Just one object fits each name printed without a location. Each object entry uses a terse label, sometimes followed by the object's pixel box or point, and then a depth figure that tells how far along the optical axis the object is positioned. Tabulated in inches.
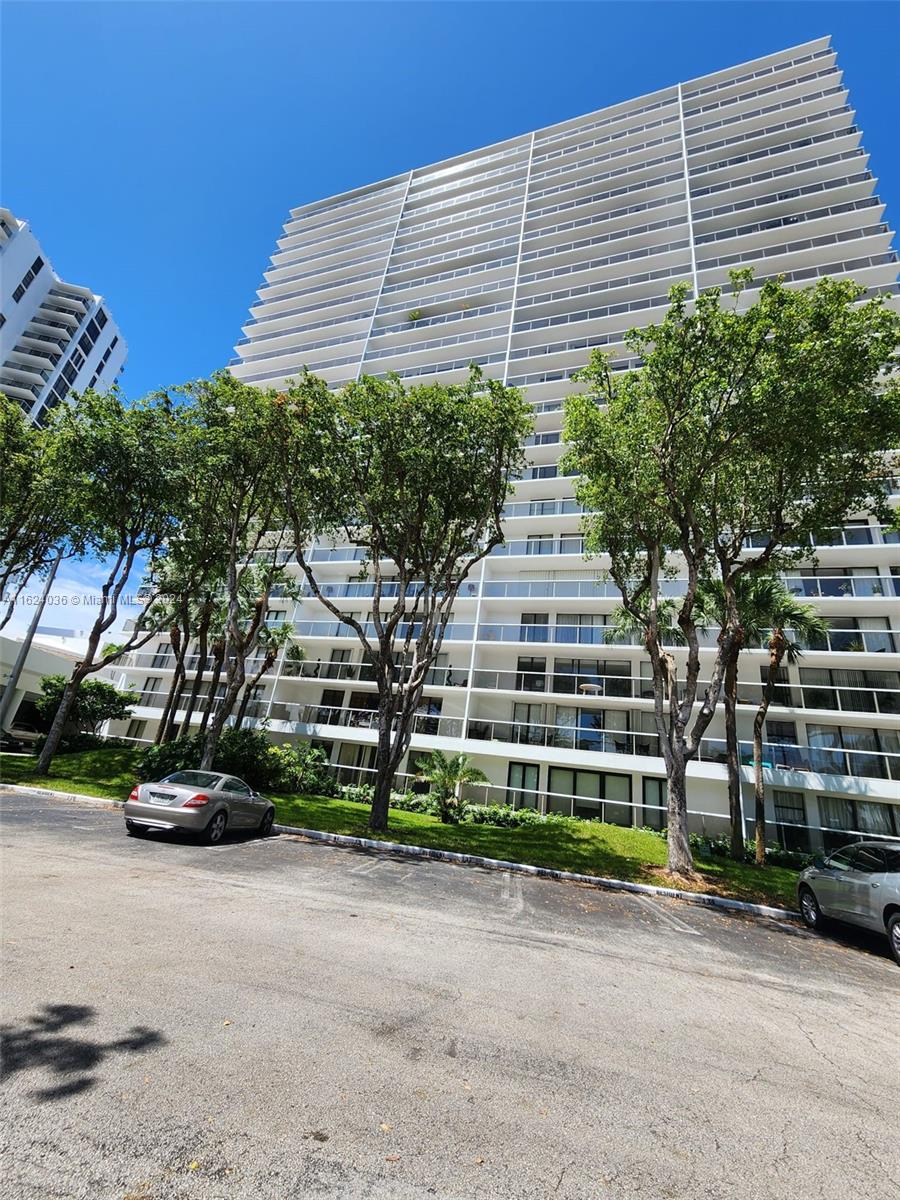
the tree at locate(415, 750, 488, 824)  895.1
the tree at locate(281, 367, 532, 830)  665.0
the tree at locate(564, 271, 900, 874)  539.2
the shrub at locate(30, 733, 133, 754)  1060.5
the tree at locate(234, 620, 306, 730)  1071.1
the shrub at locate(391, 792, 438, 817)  925.8
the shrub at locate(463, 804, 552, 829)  899.4
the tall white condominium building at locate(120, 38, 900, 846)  951.0
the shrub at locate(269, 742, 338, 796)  922.0
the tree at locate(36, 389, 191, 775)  732.7
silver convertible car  432.5
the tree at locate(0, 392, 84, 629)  783.1
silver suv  326.6
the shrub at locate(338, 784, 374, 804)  973.2
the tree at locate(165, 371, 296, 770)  708.0
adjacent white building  2578.7
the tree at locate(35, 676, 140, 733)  1234.0
